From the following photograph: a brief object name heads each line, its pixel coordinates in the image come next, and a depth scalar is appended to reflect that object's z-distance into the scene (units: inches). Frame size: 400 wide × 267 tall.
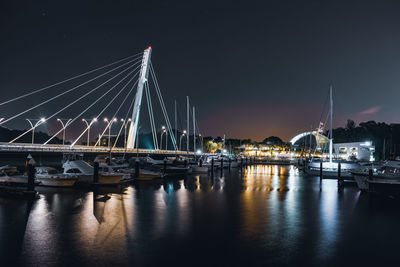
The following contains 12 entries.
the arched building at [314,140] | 5833.7
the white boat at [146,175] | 1401.3
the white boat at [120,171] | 1166.5
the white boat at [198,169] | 2021.4
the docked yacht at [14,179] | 891.6
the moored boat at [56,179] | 1037.9
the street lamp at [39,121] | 2113.7
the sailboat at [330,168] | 1740.9
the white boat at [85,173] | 1094.4
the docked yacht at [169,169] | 1678.6
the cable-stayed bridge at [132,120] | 2070.6
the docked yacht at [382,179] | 1005.2
